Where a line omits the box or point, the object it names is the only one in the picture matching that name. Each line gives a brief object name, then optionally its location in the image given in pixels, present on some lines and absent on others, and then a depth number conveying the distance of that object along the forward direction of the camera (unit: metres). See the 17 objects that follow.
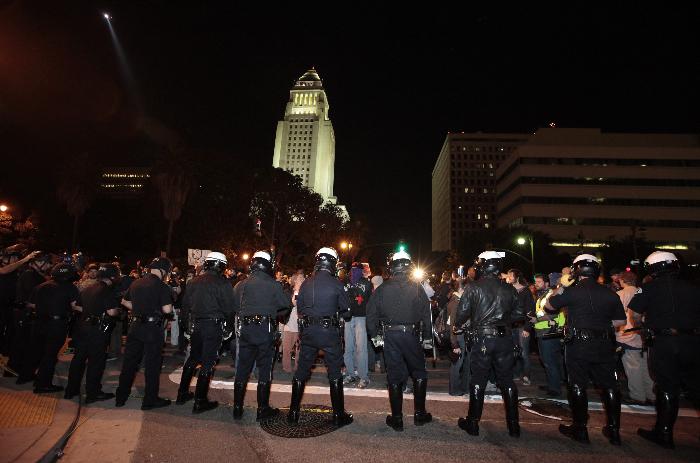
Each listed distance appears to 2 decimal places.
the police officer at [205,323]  5.97
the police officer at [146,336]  6.04
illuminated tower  120.44
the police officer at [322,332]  5.41
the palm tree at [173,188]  32.78
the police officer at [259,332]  5.64
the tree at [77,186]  34.25
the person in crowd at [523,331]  8.05
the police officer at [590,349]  5.02
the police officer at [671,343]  4.94
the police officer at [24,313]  7.33
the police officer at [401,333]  5.45
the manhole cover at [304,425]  5.03
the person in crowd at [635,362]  7.00
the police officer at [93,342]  6.18
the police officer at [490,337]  5.15
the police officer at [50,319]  6.50
